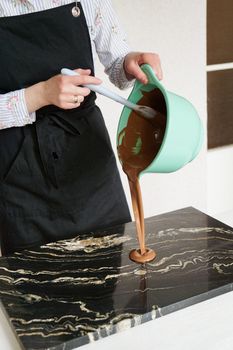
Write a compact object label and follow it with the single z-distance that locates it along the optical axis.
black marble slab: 0.73
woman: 1.03
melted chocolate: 0.92
